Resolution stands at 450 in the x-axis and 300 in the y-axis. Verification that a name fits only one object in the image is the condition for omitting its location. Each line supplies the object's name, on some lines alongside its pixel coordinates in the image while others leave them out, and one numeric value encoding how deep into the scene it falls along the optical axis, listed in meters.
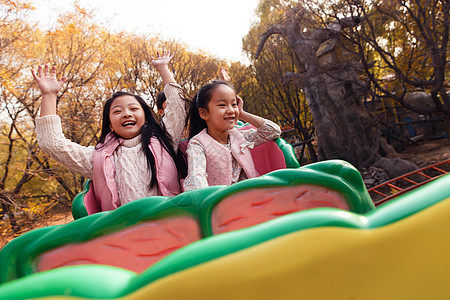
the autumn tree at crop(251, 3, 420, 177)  6.03
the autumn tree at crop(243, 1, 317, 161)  7.67
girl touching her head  1.54
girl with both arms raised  1.44
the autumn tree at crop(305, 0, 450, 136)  3.76
